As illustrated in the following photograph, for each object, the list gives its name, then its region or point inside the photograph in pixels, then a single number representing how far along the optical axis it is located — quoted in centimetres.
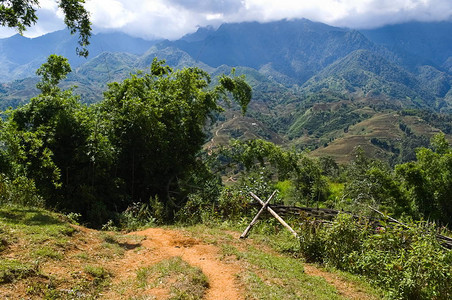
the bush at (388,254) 533
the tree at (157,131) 1115
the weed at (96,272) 499
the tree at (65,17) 739
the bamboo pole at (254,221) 846
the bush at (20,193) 836
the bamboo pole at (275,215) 816
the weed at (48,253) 508
